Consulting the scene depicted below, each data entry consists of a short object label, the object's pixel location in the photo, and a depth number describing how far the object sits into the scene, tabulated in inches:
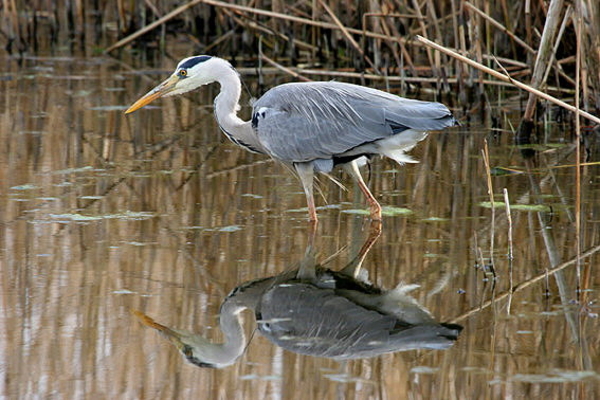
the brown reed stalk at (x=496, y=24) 606.5
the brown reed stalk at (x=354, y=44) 685.4
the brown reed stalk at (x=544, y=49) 542.9
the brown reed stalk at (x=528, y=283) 335.0
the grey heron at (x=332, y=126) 446.0
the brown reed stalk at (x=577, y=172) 342.5
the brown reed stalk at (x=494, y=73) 390.0
